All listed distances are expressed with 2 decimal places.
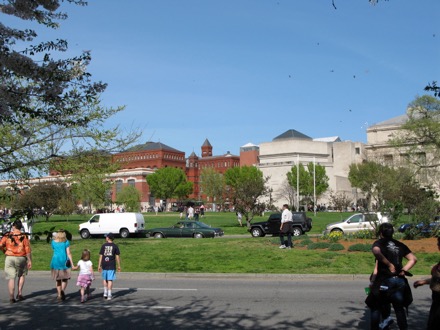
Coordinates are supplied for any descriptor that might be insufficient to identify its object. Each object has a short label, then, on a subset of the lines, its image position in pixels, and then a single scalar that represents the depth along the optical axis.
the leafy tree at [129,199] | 63.88
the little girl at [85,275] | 11.16
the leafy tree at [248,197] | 38.31
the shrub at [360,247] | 18.61
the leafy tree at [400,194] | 22.78
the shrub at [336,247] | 19.18
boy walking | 11.47
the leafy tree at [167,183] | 127.88
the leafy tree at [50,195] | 48.84
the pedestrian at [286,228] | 20.00
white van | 34.41
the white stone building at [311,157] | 117.06
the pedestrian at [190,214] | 46.84
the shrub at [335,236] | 22.32
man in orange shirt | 11.34
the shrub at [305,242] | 20.86
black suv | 30.75
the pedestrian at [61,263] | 11.50
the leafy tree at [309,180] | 100.56
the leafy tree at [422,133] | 48.88
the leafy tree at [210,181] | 108.88
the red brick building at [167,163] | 136.62
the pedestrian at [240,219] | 41.93
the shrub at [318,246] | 19.66
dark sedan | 31.14
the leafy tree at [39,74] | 6.14
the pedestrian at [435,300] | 6.25
